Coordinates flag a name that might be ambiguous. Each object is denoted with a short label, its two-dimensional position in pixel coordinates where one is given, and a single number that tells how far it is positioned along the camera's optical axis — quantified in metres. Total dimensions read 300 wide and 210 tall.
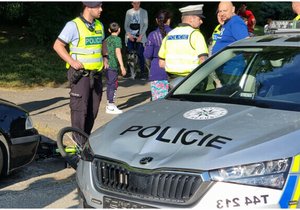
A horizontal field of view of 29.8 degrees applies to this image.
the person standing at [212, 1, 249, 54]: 6.89
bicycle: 5.23
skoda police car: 3.30
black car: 5.75
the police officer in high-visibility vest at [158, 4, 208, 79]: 6.65
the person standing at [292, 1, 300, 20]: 6.99
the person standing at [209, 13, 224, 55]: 7.52
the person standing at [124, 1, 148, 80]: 12.98
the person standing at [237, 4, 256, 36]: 13.84
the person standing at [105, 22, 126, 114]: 9.41
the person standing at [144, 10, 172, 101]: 7.62
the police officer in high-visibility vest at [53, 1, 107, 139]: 6.27
